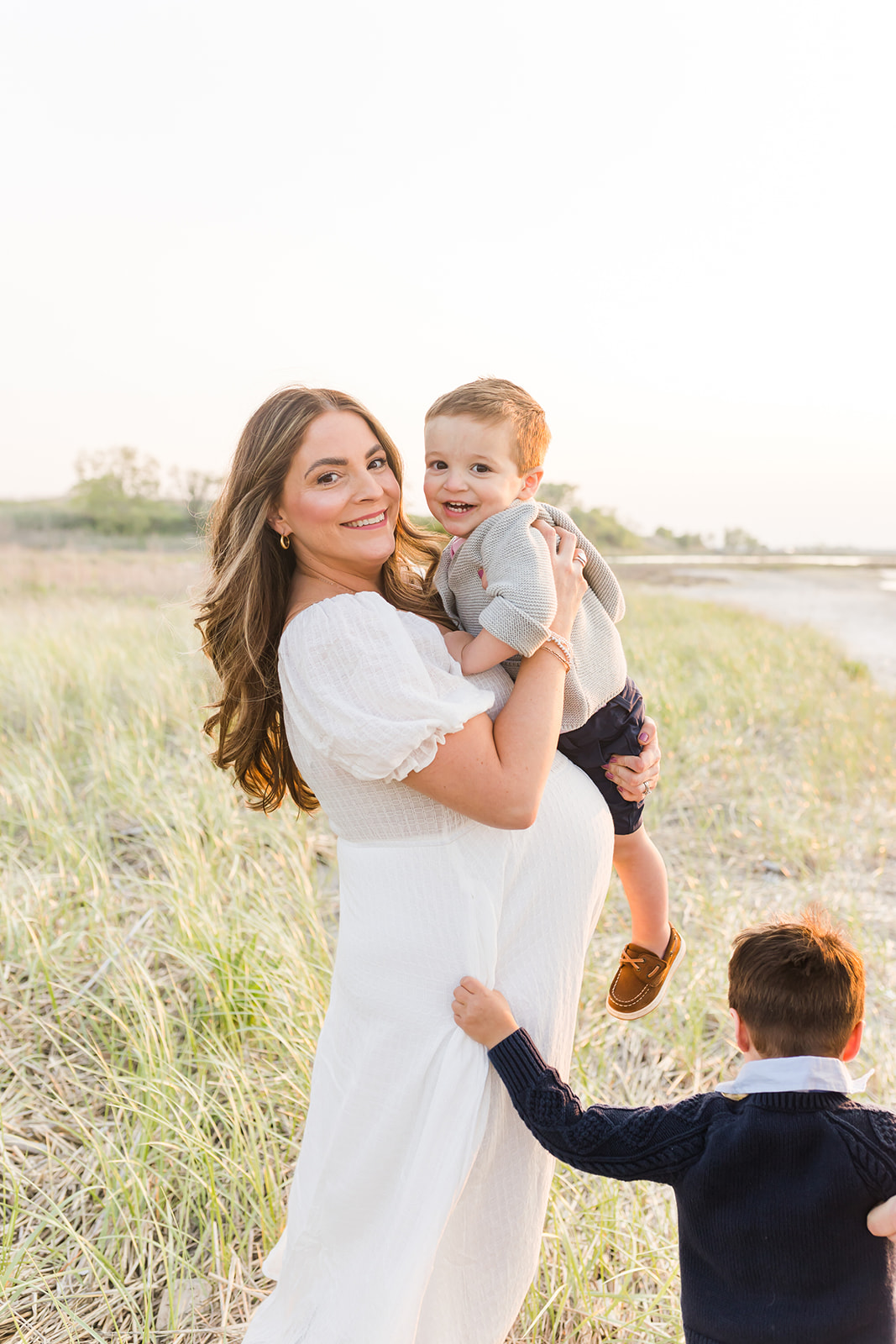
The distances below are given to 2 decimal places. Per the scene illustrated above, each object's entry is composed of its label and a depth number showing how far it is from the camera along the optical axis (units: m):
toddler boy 1.83
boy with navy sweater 1.27
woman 1.53
